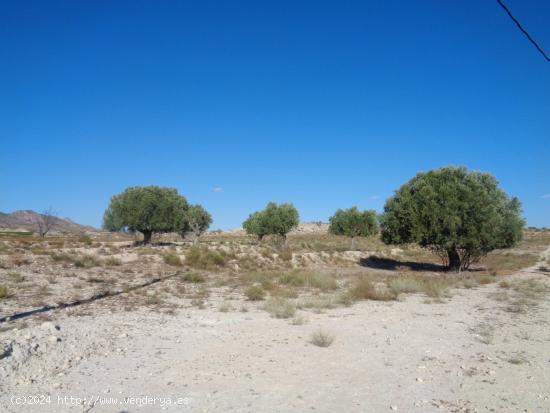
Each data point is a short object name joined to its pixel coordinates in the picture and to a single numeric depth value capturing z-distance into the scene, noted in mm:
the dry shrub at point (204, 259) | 31328
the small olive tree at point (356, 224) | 60750
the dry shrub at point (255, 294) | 18047
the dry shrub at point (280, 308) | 14064
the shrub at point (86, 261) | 25348
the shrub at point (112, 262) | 27031
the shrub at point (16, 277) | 18264
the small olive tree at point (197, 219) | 57725
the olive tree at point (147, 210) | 49406
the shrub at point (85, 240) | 47138
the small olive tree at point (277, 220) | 61531
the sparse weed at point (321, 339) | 10346
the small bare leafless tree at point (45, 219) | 68688
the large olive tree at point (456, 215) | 30484
